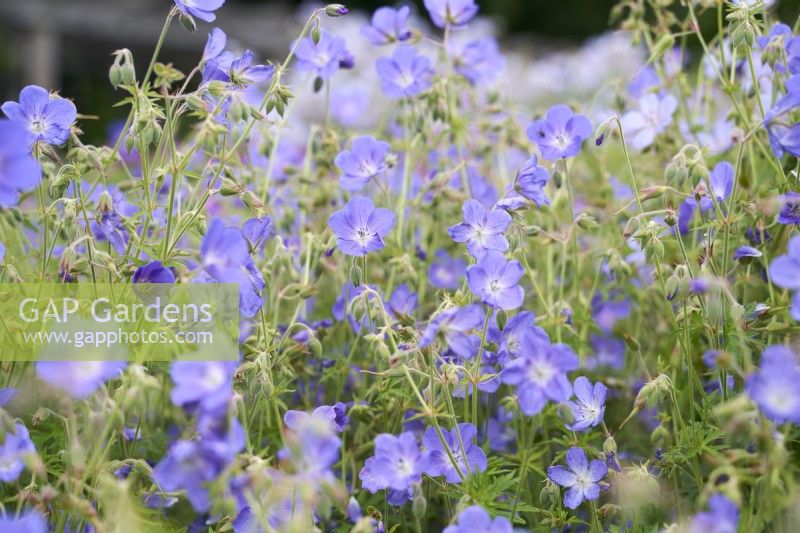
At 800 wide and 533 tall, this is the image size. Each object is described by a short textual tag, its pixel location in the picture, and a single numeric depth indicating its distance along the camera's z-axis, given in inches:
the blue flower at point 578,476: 49.4
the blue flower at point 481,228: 50.2
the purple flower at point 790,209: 49.5
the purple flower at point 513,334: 50.1
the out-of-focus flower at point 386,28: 58.0
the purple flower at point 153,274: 48.2
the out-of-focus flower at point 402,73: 57.0
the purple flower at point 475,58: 60.9
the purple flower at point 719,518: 44.5
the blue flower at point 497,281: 48.5
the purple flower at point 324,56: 56.9
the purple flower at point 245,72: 50.1
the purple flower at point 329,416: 48.6
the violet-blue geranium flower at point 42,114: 50.1
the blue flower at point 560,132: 53.0
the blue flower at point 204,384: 45.0
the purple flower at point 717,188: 51.4
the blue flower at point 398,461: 48.1
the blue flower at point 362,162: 54.8
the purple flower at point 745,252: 50.3
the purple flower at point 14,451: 46.7
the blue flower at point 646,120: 58.2
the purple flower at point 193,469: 44.9
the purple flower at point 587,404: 50.1
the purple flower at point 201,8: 50.4
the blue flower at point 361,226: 51.1
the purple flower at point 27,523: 45.0
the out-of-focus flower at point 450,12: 57.9
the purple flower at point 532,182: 51.0
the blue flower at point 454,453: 49.0
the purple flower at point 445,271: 57.5
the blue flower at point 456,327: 47.2
